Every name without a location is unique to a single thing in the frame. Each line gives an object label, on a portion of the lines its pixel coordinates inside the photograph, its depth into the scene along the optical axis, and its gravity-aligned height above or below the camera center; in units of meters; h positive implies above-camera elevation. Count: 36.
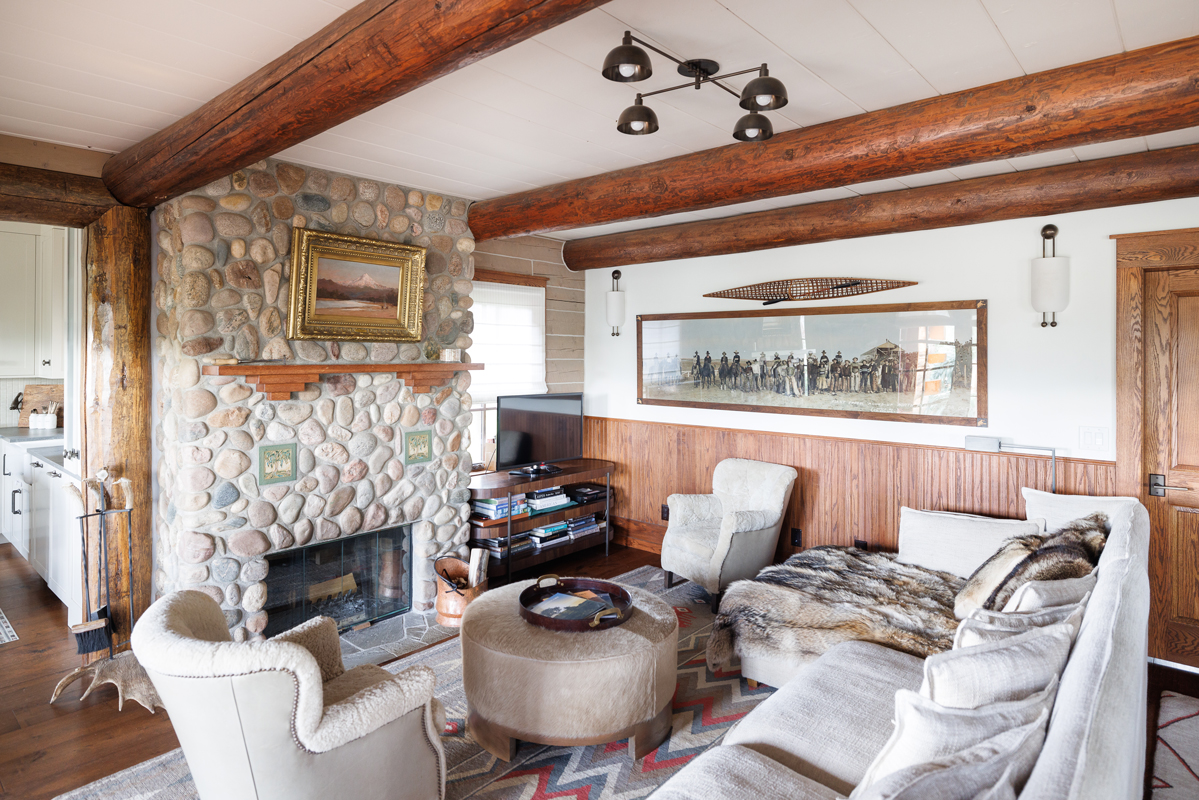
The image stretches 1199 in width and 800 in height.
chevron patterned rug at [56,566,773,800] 2.27 -1.33
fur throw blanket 2.70 -0.93
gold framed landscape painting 3.29 +0.58
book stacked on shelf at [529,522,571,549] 4.60 -0.97
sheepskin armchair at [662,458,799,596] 3.85 -0.80
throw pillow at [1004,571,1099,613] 1.95 -0.60
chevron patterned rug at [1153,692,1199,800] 2.34 -1.38
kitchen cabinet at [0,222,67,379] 4.89 +0.75
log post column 3.11 +0.10
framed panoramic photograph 3.83 +0.23
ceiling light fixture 1.79 +0.90
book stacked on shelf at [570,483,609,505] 4.98 -0.73
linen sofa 1.02 -0.94
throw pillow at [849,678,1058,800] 1.26 -0.64
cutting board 5.00 +0.02
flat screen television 4.69 -0.25
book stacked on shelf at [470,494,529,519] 4.29 -0.72
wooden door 3.24 -0.30
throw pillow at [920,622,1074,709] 1.39 -0.60
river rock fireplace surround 3.04 -0.03
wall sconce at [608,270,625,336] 5.25 +0.71
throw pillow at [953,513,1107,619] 2.33 -0.62
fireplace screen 3.44 -1.01
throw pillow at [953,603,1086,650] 1.67 -0.61
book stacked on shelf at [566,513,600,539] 4.89 -0.96
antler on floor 2.76 -1.18
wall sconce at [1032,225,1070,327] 3.38 +0.57
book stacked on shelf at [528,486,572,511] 4.59 -0.72
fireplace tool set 2.78 -1.10
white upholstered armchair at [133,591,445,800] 1.62 -0.83
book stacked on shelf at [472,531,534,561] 4.33 -0.97
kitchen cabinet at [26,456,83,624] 3.46 -0.76
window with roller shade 4.79 +0.38
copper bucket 3.71 -1.12
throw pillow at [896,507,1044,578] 3.27 -0.73
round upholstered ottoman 2.27 -1.00
